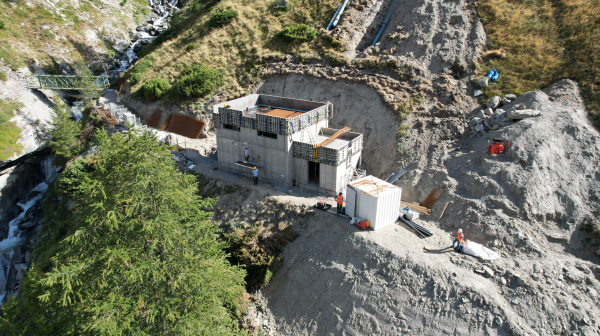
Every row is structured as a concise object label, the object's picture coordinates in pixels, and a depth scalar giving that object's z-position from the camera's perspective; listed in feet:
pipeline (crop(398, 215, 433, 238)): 65.67
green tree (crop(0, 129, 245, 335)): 36.17
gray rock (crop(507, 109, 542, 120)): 76.95
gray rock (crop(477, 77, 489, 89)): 90.29
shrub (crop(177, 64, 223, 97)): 118.42
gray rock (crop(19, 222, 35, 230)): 98.53
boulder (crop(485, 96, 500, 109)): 85.25
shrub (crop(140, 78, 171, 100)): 123.03
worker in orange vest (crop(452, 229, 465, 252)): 60.64
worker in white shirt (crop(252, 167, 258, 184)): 82.58
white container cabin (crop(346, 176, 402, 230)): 64.80
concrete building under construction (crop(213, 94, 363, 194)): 77.87
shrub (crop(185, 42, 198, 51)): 136.36
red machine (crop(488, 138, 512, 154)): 73.36
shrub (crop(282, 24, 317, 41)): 121.19
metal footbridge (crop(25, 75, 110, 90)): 129.80
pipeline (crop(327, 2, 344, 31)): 121.82
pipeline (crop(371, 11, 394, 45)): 118.21
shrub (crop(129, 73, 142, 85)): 133.49
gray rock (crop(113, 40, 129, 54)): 168.96
